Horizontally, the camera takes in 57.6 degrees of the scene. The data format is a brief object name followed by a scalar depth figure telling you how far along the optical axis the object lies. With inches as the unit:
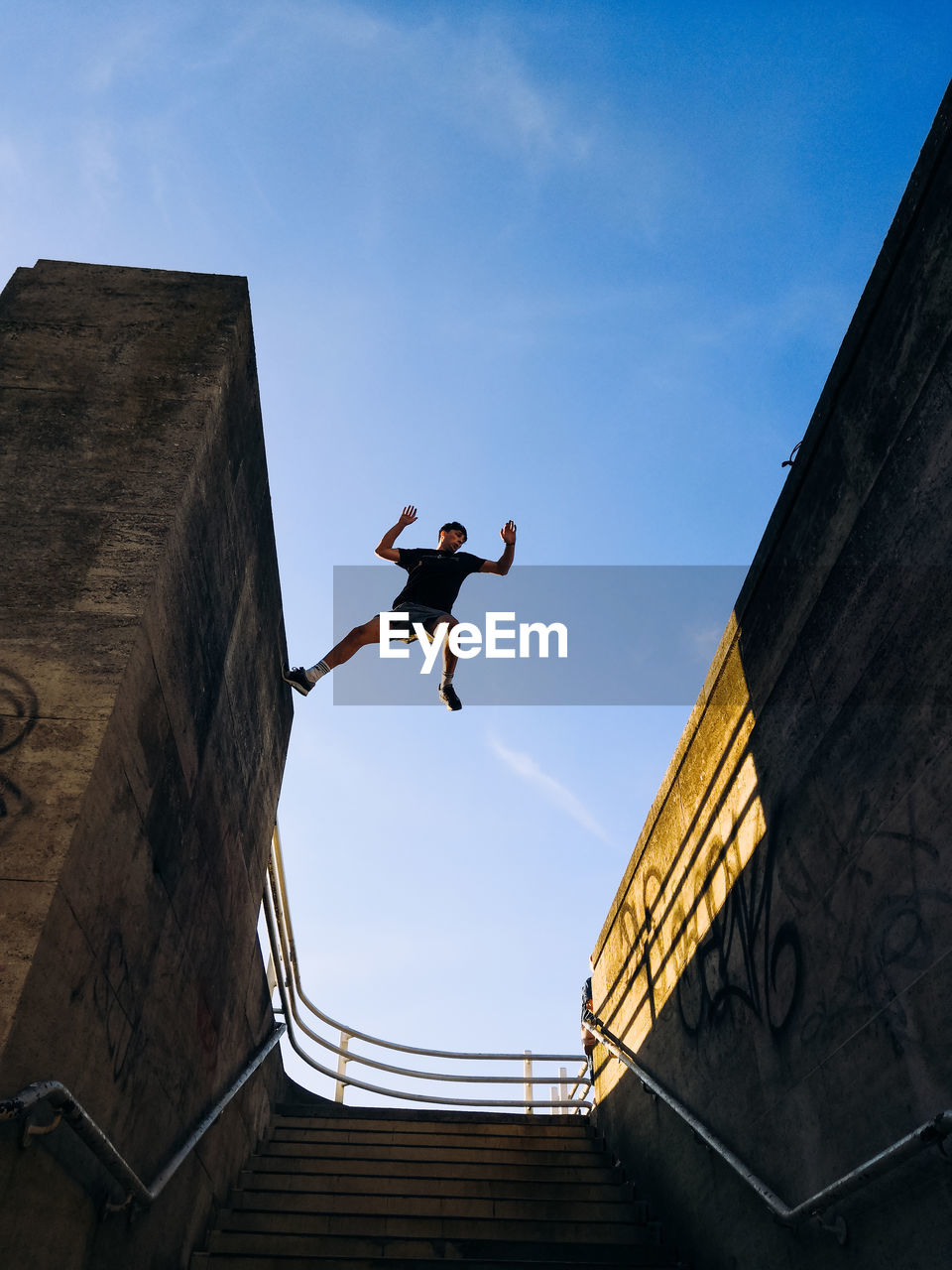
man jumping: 236.1
